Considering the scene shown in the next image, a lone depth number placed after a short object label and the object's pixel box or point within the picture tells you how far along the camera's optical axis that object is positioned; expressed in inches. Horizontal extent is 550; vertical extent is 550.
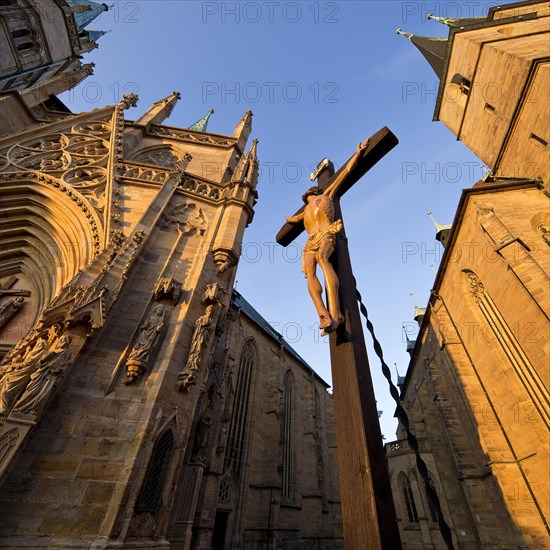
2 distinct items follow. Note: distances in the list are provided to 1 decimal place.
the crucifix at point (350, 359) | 46.3
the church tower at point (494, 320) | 344.8
